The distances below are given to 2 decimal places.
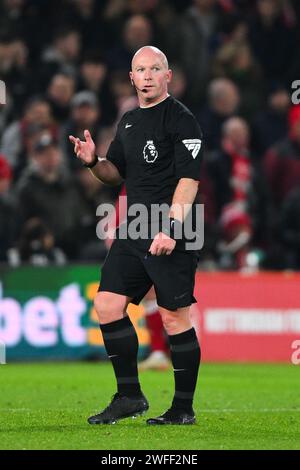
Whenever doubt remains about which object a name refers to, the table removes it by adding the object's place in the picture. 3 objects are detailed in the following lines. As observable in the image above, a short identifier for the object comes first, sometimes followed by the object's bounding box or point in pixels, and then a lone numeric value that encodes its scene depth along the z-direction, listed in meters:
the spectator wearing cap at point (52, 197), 14.17
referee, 7.53
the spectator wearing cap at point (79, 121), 15.16
